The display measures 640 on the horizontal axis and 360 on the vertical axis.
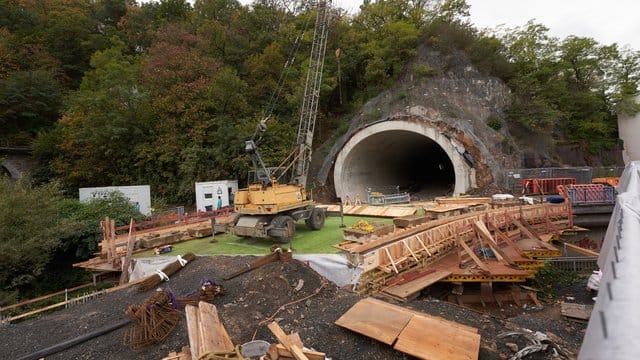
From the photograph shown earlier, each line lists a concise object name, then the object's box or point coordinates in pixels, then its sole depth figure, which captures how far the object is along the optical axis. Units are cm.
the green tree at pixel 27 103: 2259
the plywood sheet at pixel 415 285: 738
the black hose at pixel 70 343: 497
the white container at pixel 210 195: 1733
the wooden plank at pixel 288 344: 371
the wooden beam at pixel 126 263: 893
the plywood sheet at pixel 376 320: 478
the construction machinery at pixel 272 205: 897
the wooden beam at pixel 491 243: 932
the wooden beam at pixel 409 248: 855
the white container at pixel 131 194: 1655
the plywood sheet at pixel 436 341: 431
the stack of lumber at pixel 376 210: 1316
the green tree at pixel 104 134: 1977
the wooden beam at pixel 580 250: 1045
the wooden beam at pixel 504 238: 970
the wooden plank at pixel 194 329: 400
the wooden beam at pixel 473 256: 862
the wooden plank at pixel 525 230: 1115
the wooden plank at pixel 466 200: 1425
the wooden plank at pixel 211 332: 417
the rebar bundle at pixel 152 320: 504
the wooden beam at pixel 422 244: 897
